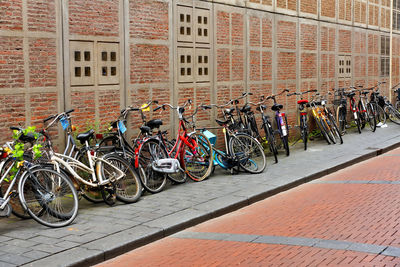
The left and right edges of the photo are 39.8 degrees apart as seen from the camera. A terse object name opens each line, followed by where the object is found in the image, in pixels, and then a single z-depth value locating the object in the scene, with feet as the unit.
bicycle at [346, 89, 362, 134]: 52.85
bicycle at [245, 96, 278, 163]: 37.42
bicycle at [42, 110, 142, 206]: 23.77
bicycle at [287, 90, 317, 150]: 42.83
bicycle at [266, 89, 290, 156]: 39.68
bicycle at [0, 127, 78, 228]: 20.70
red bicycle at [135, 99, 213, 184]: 27.58
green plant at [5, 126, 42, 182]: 21.02
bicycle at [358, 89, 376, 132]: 54.34
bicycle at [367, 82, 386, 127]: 56.13
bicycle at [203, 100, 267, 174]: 31.89
